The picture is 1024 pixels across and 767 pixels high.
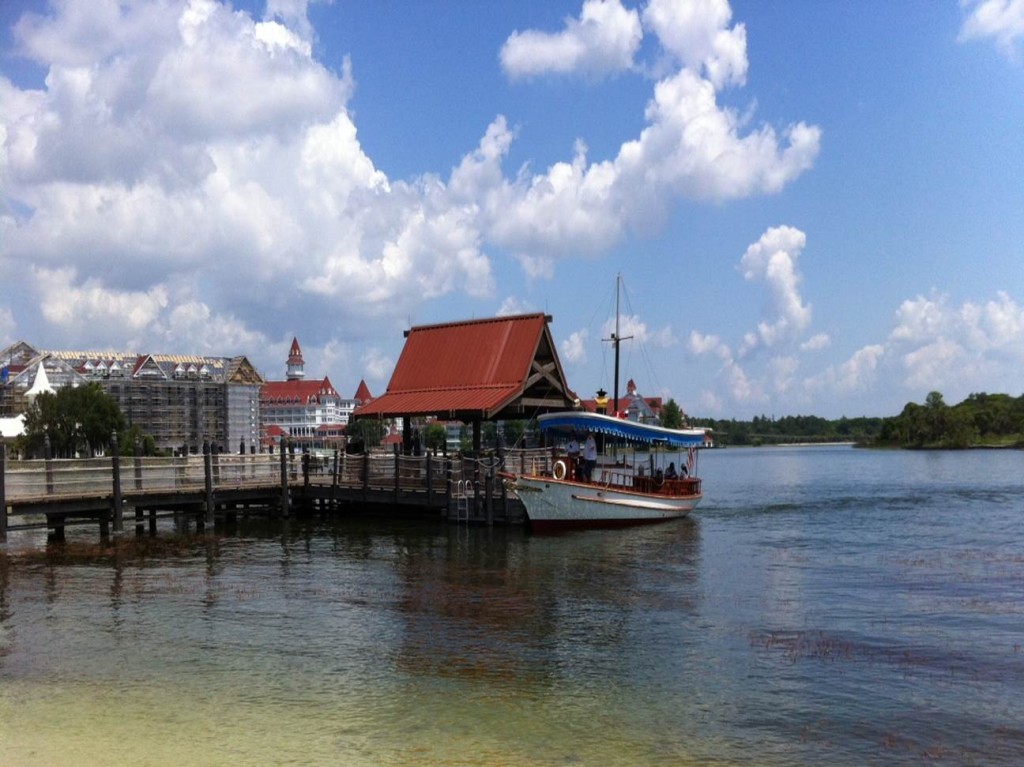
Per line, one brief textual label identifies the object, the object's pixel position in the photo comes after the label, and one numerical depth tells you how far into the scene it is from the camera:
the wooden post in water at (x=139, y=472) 30.26
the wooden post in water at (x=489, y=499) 30.91
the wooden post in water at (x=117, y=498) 28.77
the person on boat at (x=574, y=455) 31.22
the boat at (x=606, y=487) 30.06
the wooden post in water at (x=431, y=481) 32.53
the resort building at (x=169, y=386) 136.62
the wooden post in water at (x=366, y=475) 34.53
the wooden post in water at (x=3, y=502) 25.84
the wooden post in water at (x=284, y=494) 34.78
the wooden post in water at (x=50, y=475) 27.33
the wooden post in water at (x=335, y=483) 35.52
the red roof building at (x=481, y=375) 33.81
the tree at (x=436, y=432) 135.25
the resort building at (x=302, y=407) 190.50
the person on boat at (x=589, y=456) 30.98
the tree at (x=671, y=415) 85.21
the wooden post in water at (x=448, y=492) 32.00
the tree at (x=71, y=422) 82.25
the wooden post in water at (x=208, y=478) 31.92
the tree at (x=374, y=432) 124.99
